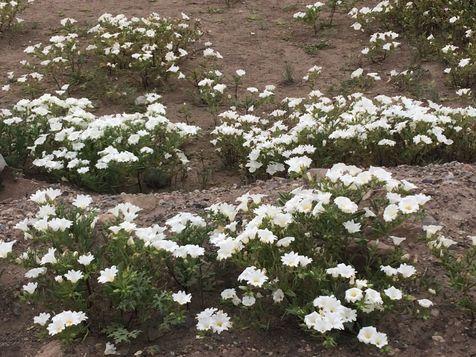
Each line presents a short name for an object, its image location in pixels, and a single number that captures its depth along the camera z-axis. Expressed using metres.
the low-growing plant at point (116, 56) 9.42
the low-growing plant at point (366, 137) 6.27
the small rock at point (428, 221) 4.43
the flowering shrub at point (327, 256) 3.48
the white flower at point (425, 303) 3.63
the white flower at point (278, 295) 3.57
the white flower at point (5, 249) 3.94
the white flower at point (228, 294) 3.69
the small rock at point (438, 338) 3.63
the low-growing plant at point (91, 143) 6.24
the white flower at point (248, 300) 3.58
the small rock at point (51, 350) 3.68
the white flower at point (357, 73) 9.20
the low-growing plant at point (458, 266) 3.70
